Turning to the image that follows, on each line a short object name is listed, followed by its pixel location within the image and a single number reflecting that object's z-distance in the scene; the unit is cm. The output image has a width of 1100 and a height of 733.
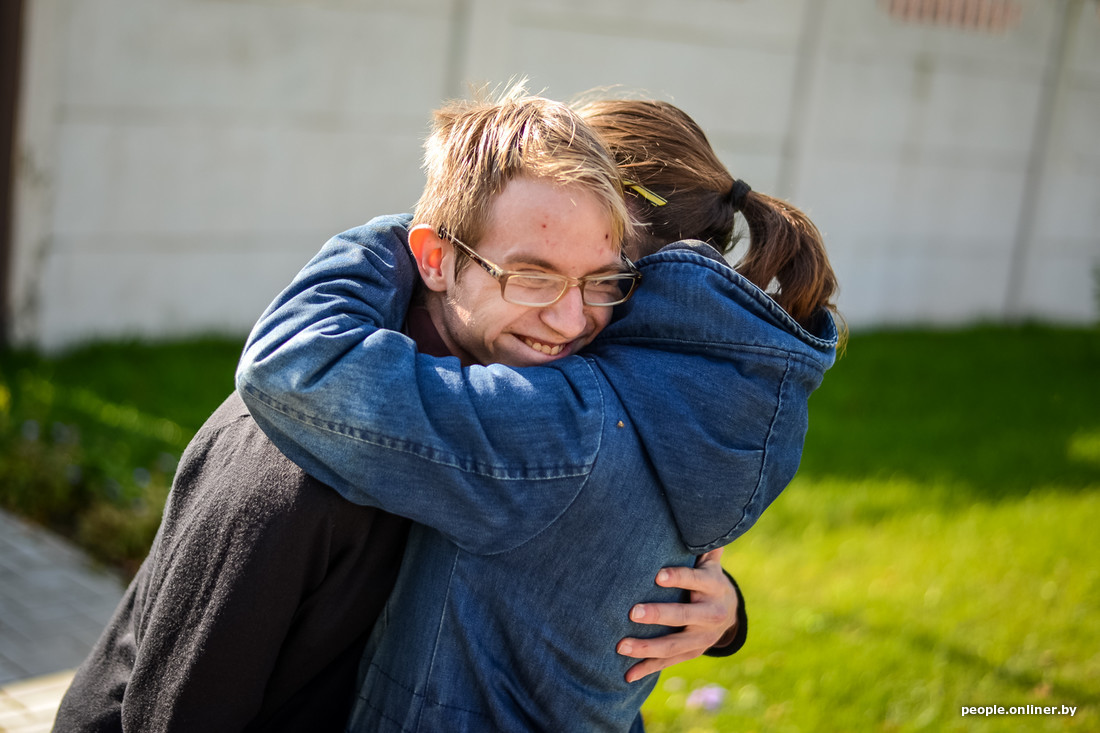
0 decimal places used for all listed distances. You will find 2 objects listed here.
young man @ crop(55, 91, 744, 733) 147
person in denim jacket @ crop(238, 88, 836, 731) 144
